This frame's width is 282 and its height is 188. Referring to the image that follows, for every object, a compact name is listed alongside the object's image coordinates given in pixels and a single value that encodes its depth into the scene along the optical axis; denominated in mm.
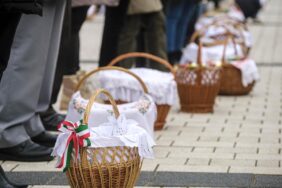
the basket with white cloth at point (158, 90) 9021
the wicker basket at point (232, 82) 11785
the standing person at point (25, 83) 7368
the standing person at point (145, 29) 11067
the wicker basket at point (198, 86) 10343
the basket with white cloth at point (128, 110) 7739
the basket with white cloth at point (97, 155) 5835
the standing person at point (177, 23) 14110
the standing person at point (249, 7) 24412
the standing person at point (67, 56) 8700
